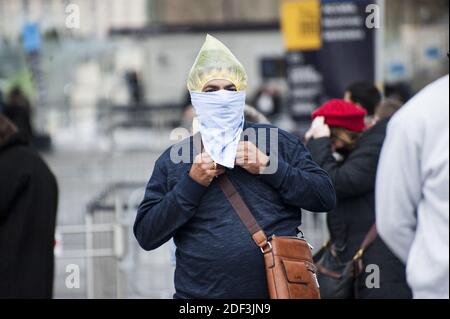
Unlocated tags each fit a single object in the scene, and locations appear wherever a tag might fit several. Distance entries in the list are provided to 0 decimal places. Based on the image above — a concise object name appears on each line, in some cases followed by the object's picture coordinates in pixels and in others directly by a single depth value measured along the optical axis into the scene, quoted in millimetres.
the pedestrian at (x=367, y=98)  13437
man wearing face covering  8133
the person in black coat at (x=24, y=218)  12111
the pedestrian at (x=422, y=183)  6761
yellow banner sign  22492
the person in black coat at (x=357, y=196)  11175
